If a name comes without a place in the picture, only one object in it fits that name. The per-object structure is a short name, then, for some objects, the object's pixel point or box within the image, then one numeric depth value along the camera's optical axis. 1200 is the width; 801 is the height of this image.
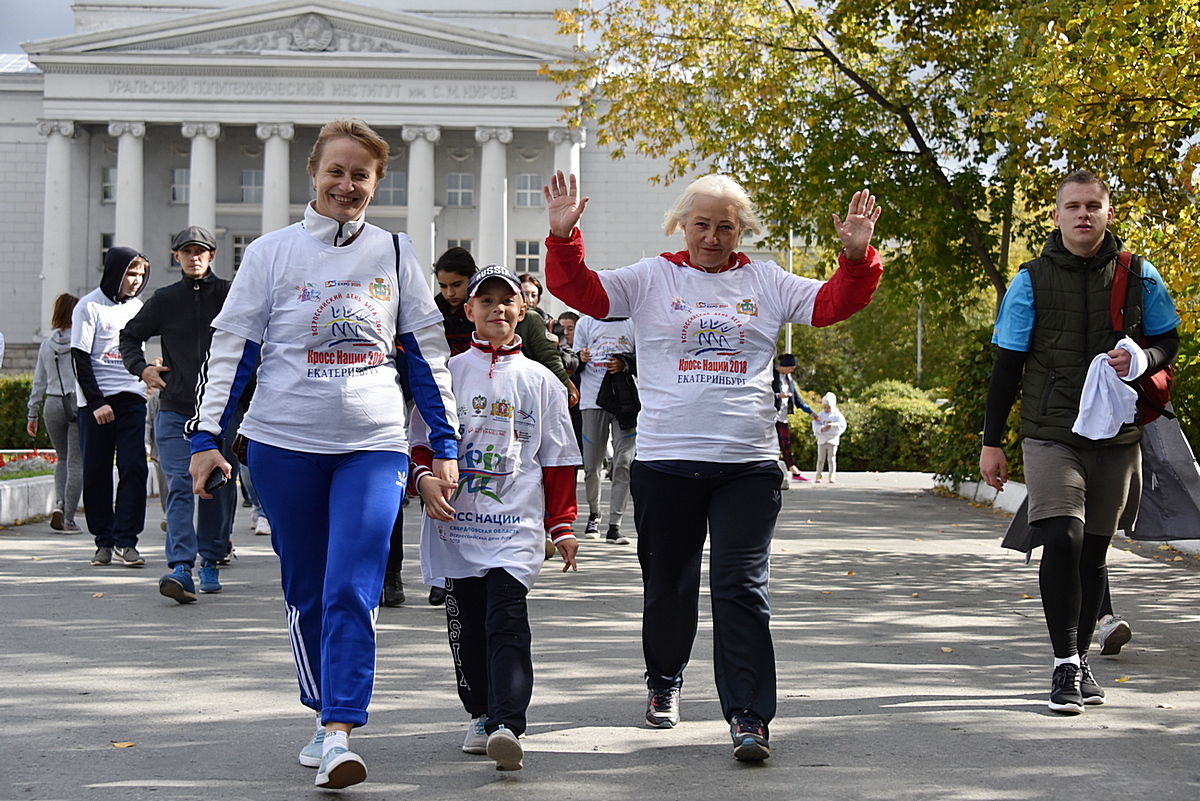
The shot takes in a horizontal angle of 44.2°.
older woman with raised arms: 4.87
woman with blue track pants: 4.43
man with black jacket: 8.45
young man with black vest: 5.67
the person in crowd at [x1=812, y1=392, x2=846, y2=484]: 23.53
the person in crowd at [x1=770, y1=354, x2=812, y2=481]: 19.91
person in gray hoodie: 12.60
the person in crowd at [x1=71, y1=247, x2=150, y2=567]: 9.88
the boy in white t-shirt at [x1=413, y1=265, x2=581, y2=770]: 4.68
